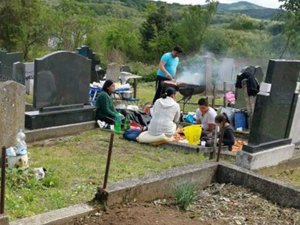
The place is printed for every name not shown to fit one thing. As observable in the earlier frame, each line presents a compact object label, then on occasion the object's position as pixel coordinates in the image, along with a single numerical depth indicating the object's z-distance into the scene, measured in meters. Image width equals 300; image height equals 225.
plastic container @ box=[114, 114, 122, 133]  9.11
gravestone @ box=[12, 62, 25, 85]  12.14
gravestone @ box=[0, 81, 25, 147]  6.62
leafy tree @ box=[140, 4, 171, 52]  32.16
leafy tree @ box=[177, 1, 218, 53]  27.46
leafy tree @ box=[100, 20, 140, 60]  31.23
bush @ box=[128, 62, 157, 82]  22.58
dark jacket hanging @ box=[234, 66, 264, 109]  11.48
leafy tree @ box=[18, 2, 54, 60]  22.33
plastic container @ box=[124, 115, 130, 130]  9.32
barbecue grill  12.21
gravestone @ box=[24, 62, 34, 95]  14.06
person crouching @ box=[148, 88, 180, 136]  8.22
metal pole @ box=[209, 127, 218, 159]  7.41
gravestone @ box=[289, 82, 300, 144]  8.73
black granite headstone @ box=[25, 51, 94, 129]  8.09
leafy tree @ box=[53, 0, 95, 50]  24.39
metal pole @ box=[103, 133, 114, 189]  4.09
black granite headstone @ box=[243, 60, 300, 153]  7.23
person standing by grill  10.54
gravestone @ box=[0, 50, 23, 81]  12.66
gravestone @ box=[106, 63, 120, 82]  16.27
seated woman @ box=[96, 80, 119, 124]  9.28
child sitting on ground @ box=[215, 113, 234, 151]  8.19
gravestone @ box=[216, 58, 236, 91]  18.52
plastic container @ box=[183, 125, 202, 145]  8.38
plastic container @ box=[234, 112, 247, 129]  10.62
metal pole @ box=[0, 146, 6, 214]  3.51
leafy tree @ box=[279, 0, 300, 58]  19.70
